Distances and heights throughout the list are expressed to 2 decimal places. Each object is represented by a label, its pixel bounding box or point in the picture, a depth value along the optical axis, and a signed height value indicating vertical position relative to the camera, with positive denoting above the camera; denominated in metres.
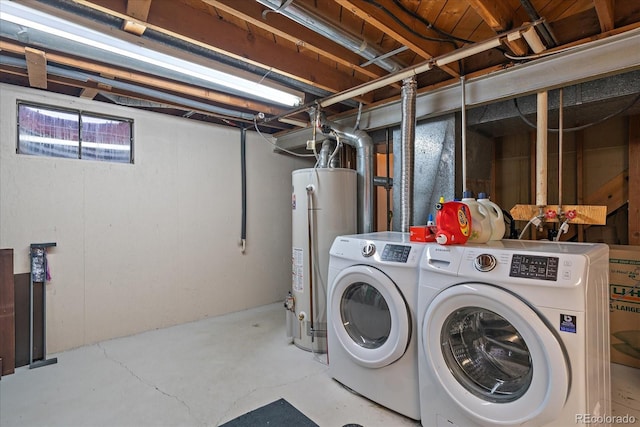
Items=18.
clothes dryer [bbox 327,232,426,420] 1.82 -0.66
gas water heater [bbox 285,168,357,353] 2.76 -0.15
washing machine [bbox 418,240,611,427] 1.27 -0.55
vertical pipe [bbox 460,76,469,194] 2.34 +0.58
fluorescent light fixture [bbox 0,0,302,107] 1.50 +0.93
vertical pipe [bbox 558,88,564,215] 2.11 +0.48
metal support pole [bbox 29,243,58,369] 2.52 -0.79
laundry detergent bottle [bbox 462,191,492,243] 1.79 -0.05
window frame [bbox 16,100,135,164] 2.58 +0.87
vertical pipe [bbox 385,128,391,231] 3.20 +0.38
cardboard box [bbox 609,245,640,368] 2.38 -0.68
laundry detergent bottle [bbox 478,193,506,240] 1.89 -0.03
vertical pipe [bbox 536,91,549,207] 2.15 +0.44
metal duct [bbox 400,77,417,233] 2.40 +0.49
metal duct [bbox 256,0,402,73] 1.59 +1.03
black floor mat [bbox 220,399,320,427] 1.83 -1.20
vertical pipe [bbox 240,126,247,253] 3.85 +0.44
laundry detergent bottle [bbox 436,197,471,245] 1.67 -0.06
